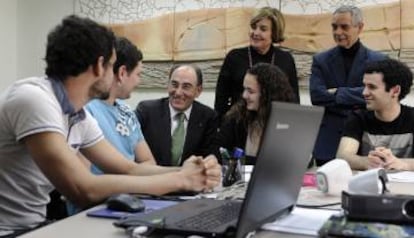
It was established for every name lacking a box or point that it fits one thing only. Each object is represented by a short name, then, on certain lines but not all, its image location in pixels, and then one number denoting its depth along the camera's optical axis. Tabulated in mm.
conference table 1226
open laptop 1072
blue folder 1404
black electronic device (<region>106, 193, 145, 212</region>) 1435
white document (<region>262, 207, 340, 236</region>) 1290
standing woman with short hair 3428
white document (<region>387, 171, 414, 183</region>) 2187
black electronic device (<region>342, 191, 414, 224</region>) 1231
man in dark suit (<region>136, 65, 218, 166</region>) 3002
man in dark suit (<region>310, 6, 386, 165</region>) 3297
